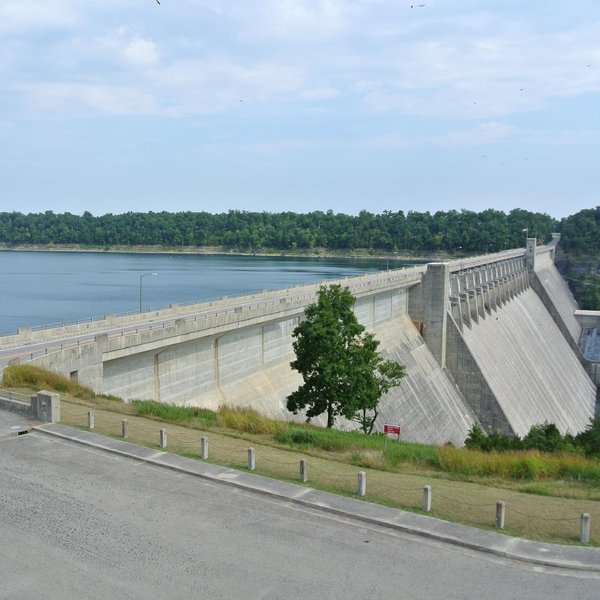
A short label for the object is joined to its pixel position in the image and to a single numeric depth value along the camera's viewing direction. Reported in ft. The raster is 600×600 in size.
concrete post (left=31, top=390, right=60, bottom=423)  61.00
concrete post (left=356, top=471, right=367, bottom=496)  47.34
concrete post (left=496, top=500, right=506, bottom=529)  41.83
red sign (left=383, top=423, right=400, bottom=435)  55.77
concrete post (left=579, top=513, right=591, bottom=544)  40.22
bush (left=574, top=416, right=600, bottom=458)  78.50
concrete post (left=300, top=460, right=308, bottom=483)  49.67
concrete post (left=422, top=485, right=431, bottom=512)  44.62
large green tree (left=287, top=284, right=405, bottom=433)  88.74
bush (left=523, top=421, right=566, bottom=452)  82.53
